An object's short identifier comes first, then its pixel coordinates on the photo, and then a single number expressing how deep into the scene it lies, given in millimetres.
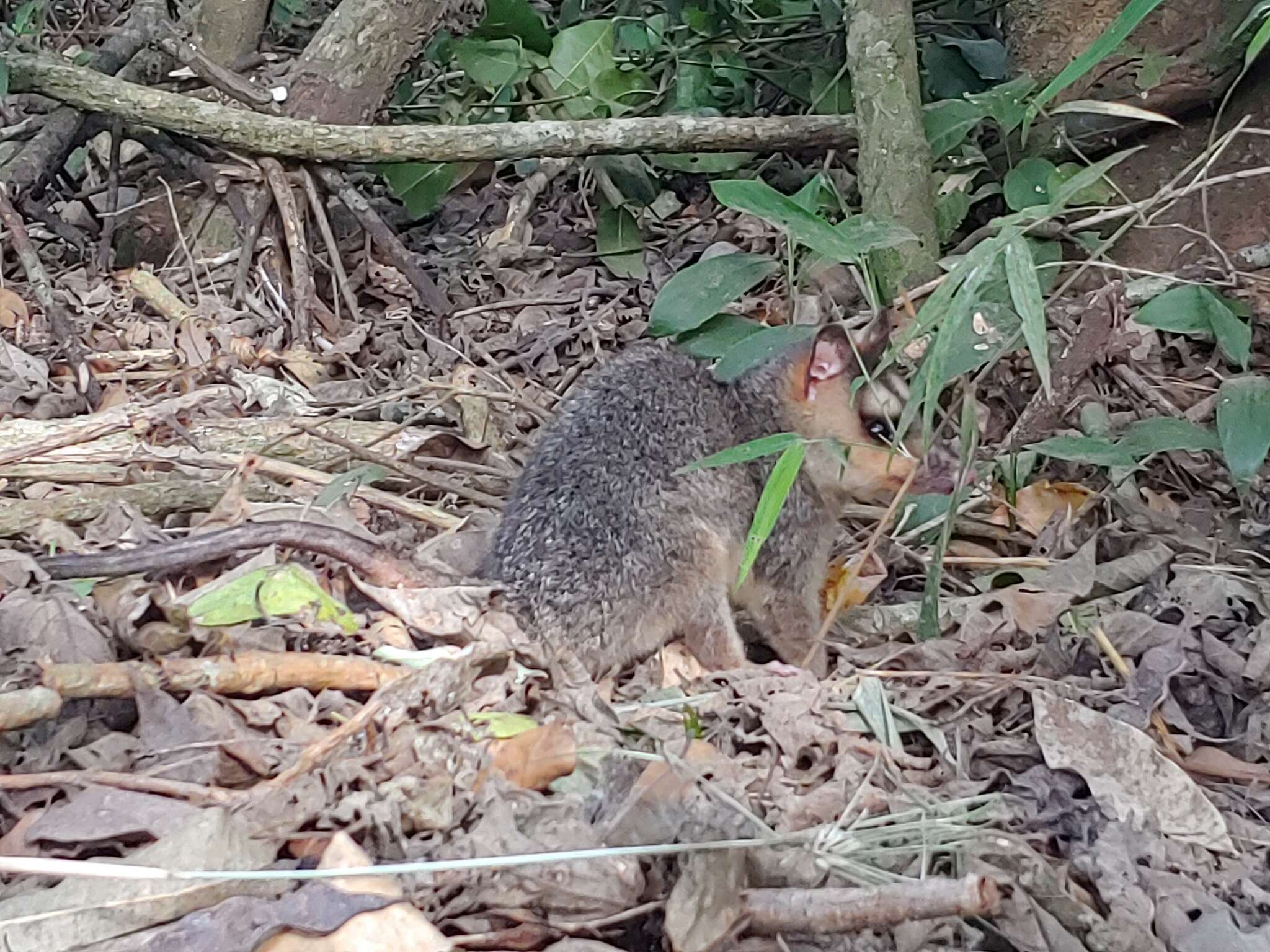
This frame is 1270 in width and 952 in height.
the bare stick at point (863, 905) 2102
